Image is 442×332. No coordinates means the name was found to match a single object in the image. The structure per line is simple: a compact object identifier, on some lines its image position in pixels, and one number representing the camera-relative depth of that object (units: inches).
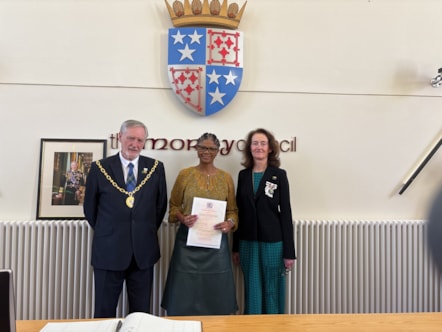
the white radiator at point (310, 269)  100.9
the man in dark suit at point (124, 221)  83.2
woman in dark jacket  92.4
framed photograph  103.9
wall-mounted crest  105.6
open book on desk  37.0
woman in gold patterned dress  88.8
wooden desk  41.3
